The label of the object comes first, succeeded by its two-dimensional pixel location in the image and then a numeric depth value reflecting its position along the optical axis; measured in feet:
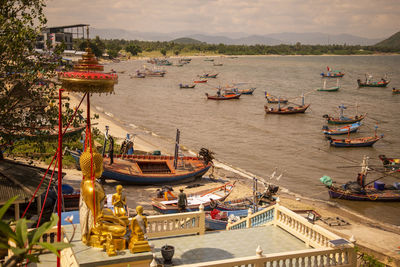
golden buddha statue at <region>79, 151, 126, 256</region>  23.16
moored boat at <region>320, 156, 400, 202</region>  81.41
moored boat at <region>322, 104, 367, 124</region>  152.25
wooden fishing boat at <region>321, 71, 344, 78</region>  342.93
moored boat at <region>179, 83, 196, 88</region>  265.34
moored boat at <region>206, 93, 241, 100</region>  218.98
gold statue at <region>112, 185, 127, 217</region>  24.53
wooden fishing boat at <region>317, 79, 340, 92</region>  257.01
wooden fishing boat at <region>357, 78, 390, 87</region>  278.87
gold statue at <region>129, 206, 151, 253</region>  22.61
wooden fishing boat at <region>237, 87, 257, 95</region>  240.81
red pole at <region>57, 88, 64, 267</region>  21.05
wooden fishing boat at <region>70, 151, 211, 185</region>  73.36
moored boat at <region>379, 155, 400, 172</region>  96.63
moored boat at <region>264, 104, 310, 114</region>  181.24
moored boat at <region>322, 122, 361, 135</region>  137.49
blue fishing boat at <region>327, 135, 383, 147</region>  124.16
